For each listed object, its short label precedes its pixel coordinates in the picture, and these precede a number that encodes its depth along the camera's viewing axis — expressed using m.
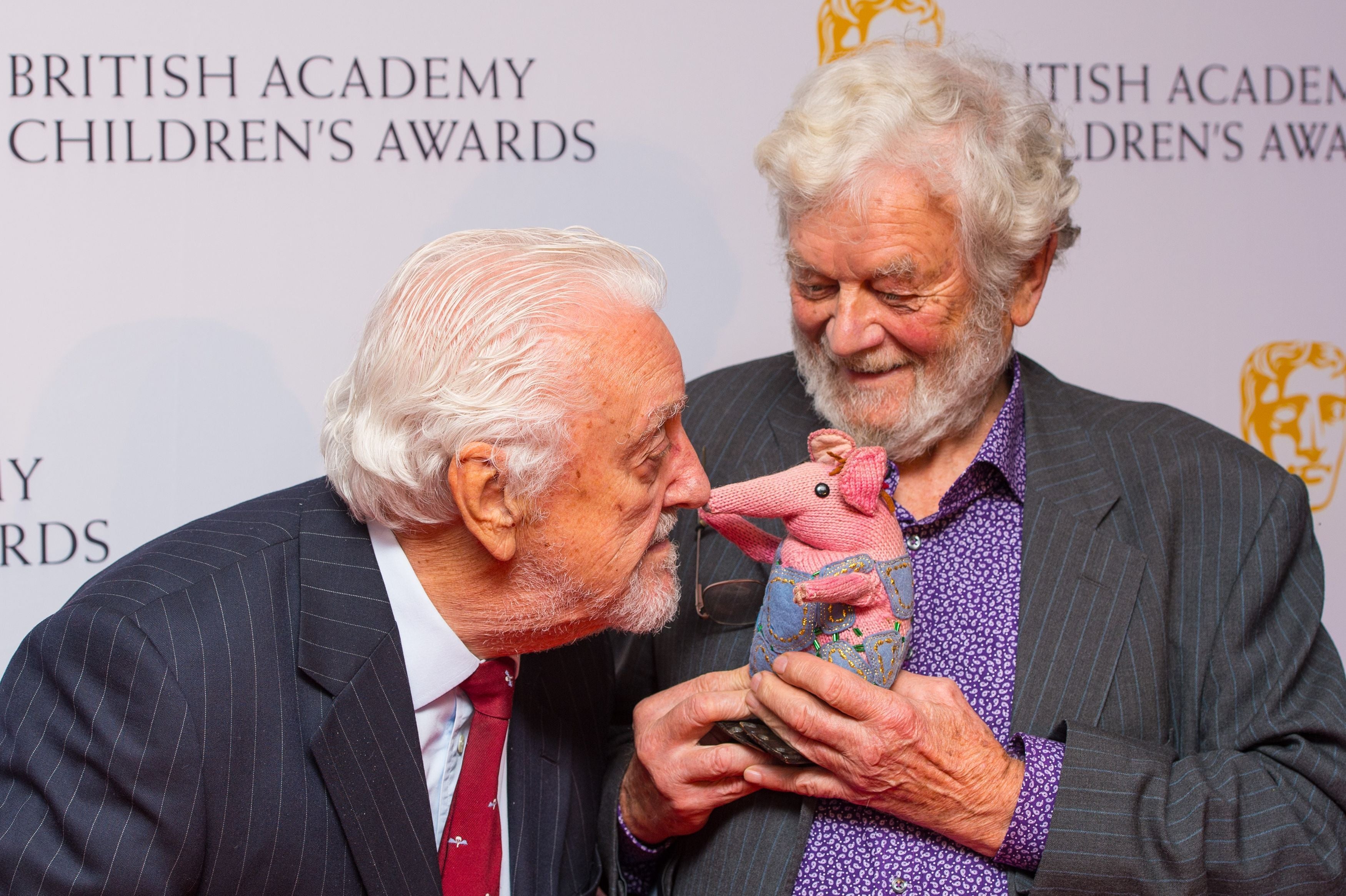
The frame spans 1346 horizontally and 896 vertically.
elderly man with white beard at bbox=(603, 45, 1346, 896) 1.57
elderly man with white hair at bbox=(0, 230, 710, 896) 1.32
